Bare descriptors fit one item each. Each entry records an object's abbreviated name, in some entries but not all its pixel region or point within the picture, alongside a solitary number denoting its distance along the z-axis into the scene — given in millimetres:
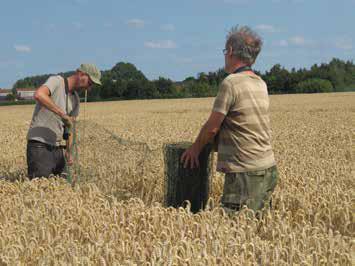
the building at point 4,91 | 134600
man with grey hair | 4090
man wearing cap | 5848
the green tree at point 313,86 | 79125
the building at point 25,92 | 117988
